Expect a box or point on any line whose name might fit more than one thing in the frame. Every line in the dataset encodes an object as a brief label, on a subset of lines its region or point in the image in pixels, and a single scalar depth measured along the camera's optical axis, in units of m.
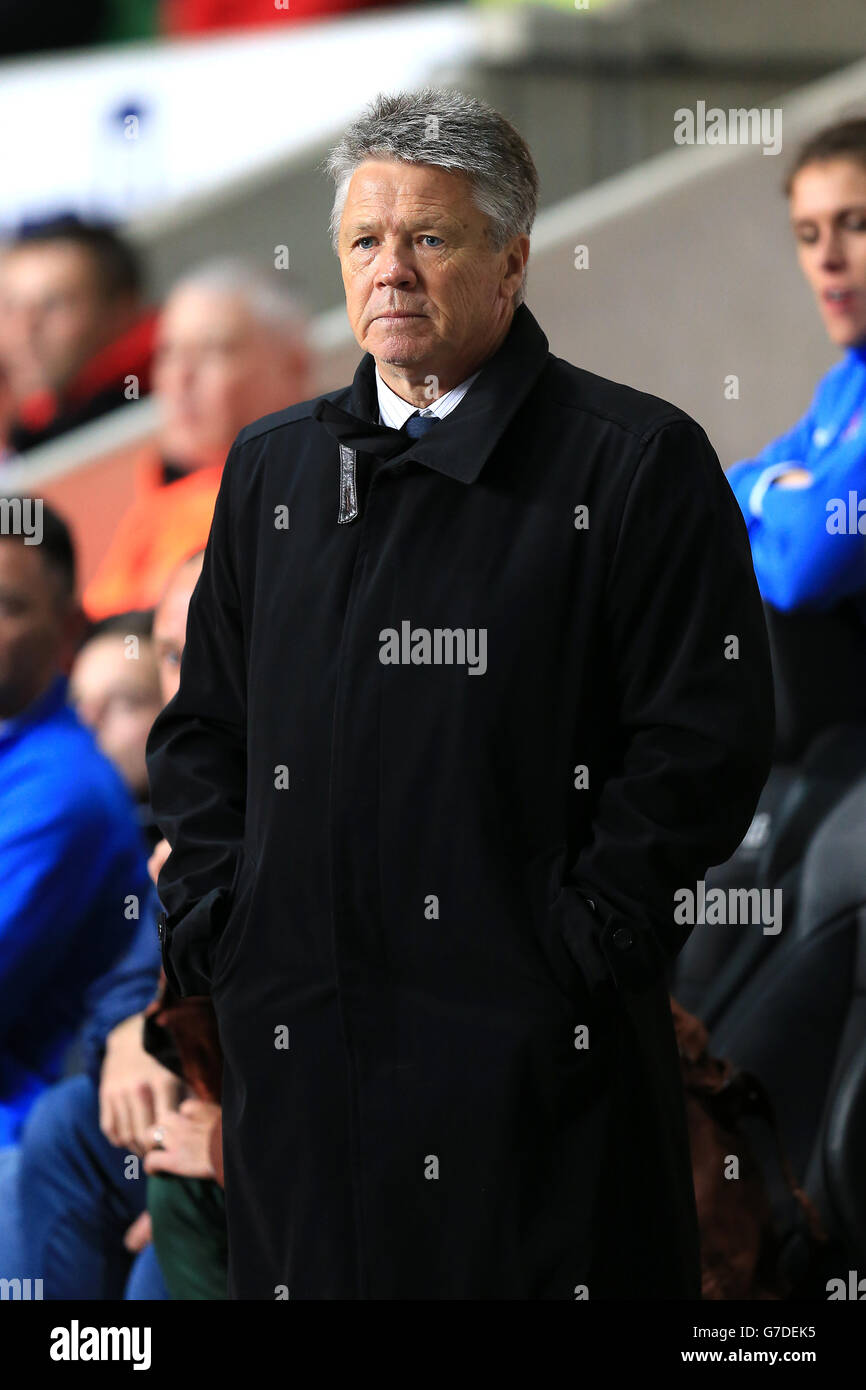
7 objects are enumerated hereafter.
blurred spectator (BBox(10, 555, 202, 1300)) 5.55
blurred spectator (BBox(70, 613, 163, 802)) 6.26
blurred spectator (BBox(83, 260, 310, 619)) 7.00
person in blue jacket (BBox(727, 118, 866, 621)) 5.79
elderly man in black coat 3.68
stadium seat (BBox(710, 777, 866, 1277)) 5.45
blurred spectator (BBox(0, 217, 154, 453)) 8.81
